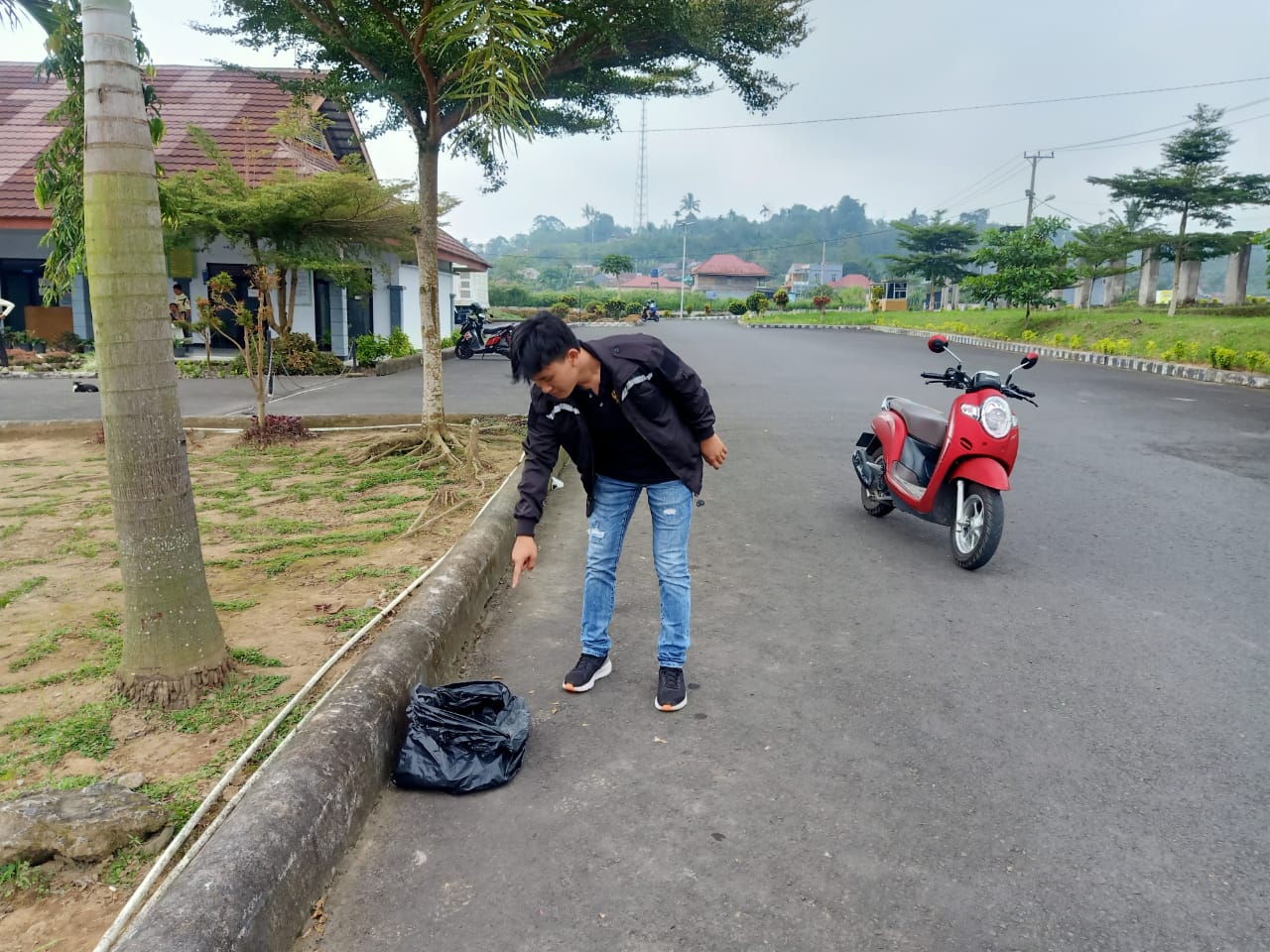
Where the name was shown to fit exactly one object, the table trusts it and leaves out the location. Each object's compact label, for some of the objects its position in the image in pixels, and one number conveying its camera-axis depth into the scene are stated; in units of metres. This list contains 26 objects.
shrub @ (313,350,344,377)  16.55
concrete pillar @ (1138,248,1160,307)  30.47
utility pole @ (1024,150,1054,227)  48.34
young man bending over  3.11
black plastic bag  2.85
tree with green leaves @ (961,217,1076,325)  25.22
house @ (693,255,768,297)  99.25
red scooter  5.10
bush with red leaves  9.00
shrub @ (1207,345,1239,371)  15.89
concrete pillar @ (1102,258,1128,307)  34.56
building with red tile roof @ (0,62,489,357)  16.97
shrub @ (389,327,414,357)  18.39
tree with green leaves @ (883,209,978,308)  47.59
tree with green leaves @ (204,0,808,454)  6.92
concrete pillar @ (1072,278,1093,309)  34.36
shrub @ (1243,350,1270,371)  15.23
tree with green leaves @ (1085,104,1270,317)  27.84
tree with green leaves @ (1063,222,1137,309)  28.91
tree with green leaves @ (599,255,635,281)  69.38
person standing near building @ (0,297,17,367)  16.08
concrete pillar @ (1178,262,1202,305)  28.03
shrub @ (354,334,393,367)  17.36
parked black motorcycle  20.92
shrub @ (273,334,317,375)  16.12
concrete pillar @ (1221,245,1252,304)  26.54
